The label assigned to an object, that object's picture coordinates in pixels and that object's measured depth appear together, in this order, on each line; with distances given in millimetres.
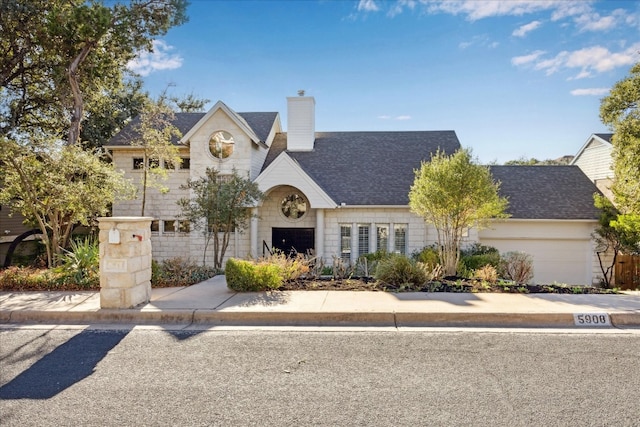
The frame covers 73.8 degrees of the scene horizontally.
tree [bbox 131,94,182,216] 17656
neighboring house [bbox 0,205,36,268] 19519
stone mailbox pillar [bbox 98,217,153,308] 7426
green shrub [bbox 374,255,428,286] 9531
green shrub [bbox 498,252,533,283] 11398
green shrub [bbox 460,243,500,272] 13641
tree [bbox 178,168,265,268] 14039
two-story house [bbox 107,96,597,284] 18016
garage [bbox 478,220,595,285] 18031
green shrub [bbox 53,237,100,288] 9811
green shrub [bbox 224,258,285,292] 9242
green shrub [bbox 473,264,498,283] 10158
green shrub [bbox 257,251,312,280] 10047
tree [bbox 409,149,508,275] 11305
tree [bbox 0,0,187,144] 14352
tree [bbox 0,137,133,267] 11516
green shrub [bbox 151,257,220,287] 10453
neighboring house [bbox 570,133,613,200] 19094
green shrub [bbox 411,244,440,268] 13745
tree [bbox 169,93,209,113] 33625
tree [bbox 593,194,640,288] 15672
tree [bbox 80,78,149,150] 24516
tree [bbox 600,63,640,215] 15664
